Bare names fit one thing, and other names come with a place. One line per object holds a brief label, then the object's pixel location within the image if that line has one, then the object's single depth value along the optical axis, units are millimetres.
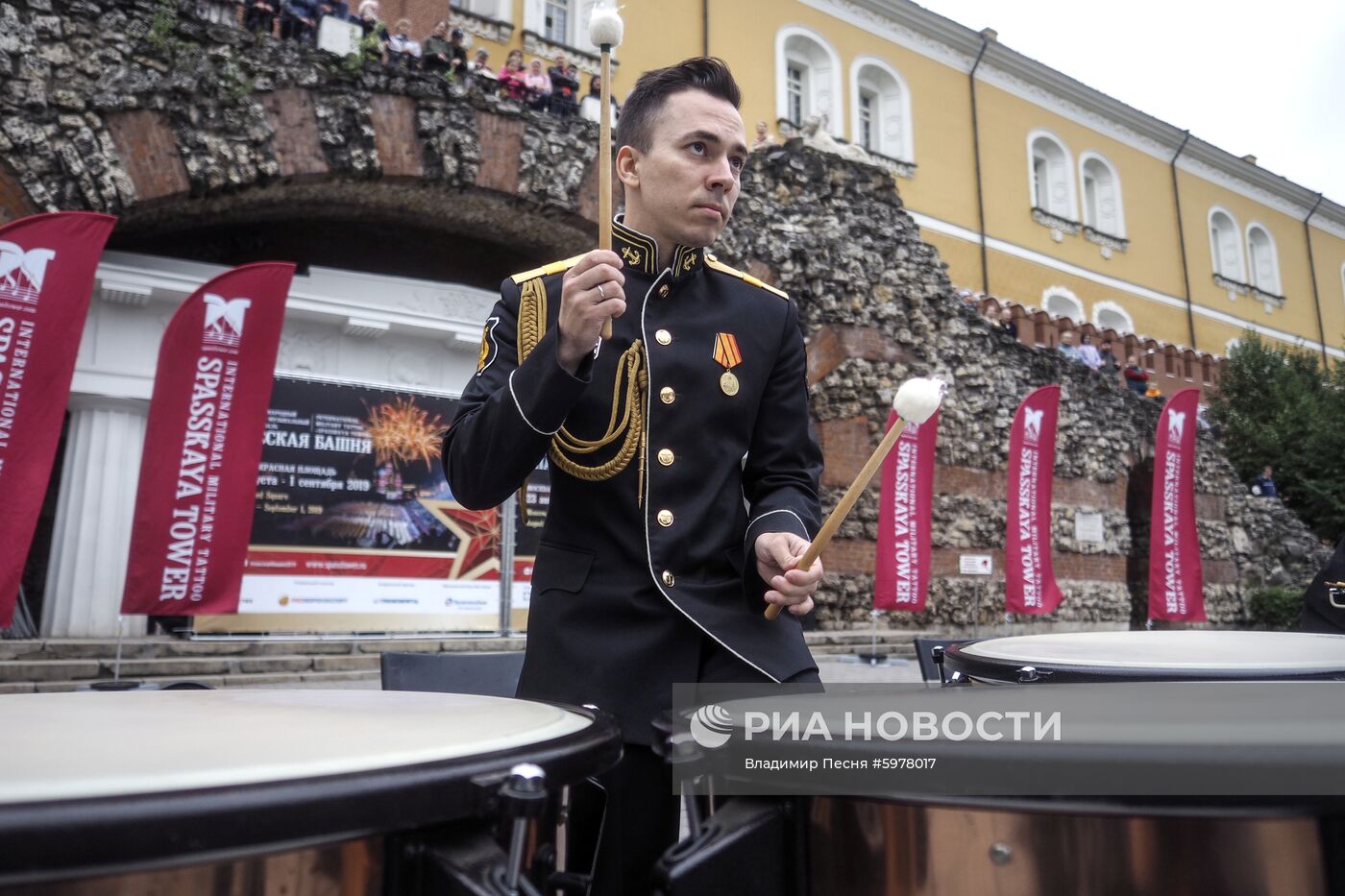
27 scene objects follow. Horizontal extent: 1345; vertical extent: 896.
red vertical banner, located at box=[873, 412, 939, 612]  9414
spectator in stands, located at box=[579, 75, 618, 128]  11156
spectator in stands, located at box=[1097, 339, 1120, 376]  14844
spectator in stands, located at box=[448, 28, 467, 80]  9531
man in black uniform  1323
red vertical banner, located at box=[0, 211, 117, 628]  5645
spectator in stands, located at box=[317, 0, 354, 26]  9453
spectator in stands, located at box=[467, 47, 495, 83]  9752
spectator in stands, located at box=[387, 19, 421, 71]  9359
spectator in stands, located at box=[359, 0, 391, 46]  9234
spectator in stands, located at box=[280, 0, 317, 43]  9195
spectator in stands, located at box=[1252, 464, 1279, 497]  17250
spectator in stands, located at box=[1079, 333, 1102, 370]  15406
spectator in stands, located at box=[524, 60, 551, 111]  10445
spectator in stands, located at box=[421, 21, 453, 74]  9423
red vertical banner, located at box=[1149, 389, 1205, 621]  11641
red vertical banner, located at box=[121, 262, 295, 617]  6074
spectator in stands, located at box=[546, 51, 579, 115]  10578
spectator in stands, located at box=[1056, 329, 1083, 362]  14922
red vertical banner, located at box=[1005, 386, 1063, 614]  10453
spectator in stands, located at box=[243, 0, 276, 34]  8740
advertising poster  8531
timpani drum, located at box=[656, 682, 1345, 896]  775
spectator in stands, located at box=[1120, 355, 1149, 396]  16344
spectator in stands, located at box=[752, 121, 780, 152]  12313
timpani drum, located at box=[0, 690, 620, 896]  591
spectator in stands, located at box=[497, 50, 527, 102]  10180
